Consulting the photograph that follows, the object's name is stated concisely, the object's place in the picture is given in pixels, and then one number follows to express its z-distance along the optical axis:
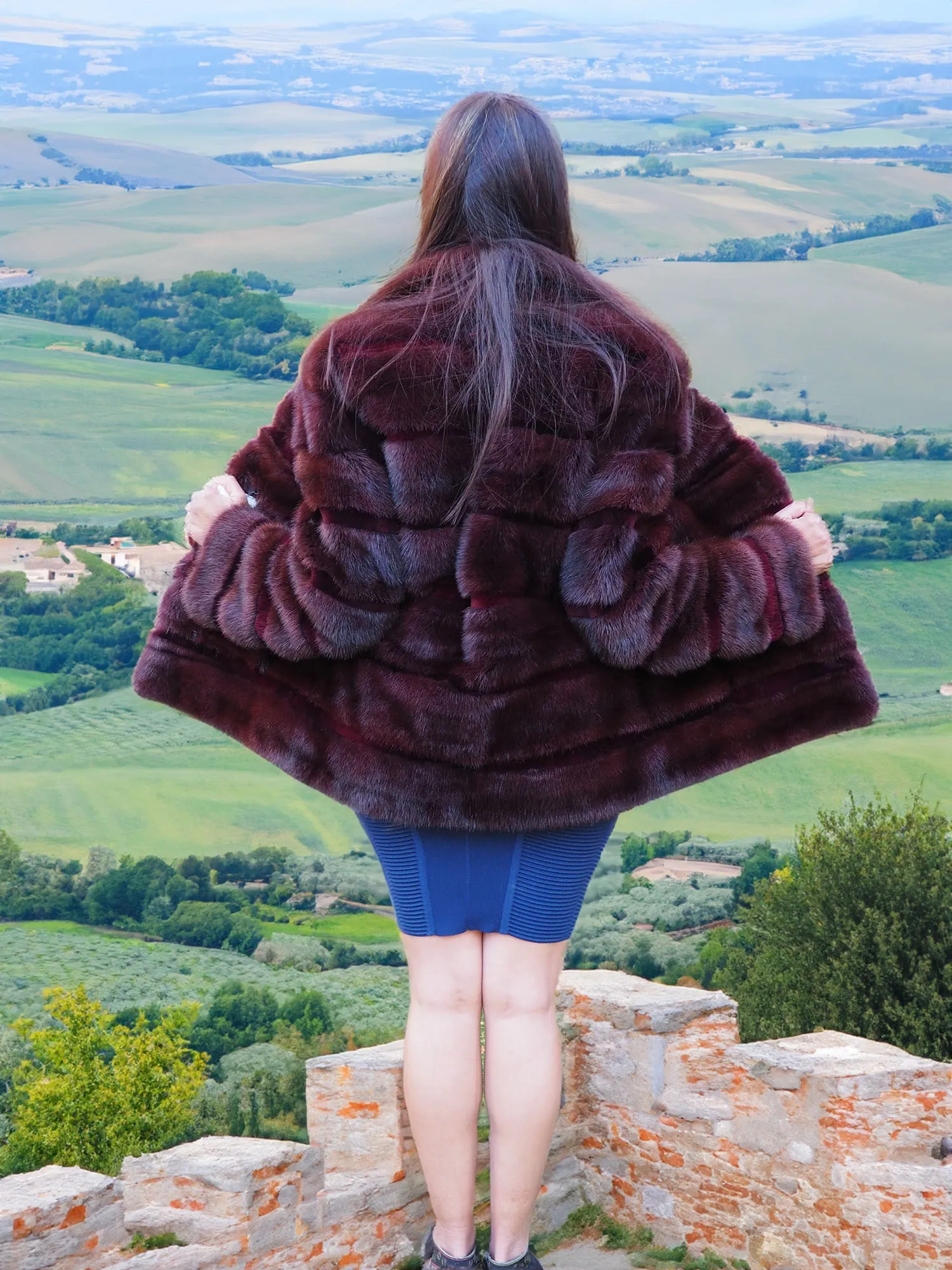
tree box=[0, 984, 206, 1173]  13.95
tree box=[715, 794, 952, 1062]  15.34
